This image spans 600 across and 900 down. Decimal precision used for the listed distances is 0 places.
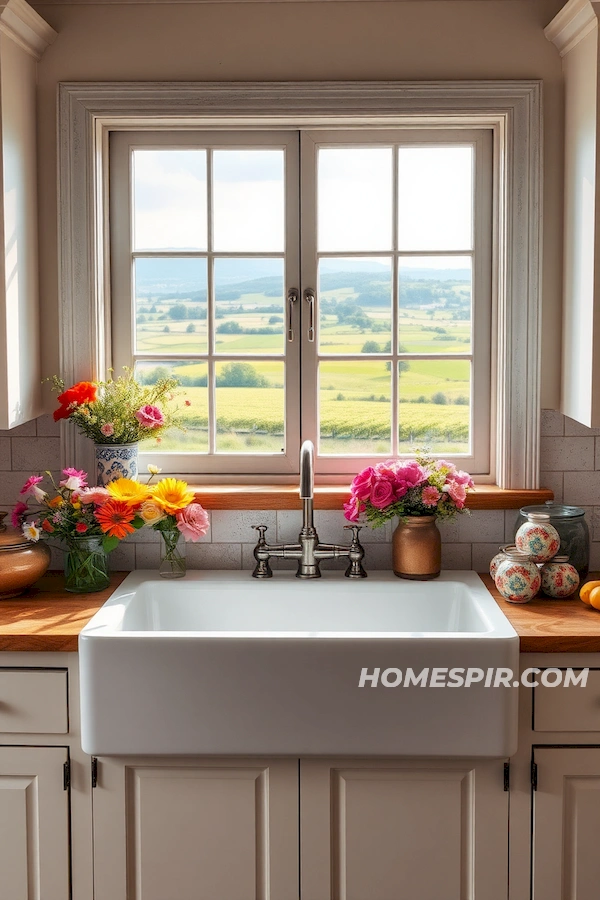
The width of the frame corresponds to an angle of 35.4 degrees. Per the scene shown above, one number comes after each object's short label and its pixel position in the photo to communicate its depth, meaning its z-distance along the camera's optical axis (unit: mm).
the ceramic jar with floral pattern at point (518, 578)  2320
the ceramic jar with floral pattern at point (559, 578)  2373
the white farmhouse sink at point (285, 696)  2039
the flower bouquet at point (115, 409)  2535
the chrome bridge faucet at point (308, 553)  2564
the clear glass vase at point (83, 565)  2467
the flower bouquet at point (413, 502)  2484
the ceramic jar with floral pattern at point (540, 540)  2385
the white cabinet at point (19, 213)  2369
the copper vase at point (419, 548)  2525
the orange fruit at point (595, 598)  2271
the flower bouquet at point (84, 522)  2418
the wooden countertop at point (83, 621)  2098
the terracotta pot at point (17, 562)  2381
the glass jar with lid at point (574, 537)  2502
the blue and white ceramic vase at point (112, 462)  2576
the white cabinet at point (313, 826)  2100
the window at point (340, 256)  2584
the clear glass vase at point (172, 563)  2574
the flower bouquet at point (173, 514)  2453
